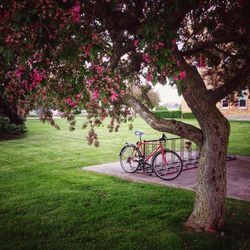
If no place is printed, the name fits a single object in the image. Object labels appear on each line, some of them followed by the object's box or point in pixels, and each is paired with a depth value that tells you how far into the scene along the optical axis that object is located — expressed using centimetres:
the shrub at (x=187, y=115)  4058
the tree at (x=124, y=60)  354
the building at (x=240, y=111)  3631
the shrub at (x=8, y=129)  2008
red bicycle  891
